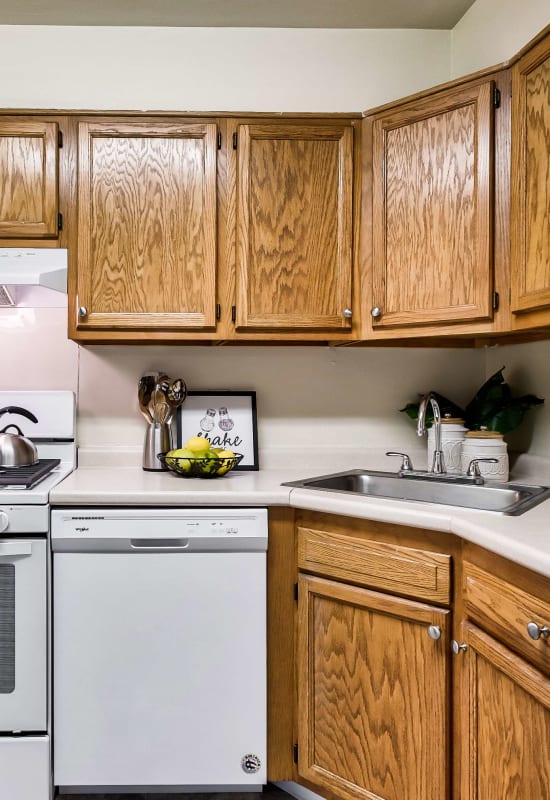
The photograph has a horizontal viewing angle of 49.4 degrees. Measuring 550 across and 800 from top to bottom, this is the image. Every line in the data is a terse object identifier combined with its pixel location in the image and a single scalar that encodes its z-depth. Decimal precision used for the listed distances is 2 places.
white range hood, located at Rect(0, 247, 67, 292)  1.93
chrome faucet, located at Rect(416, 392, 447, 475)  2.00
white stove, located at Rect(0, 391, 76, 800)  1.71
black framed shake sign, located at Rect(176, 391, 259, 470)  2.31
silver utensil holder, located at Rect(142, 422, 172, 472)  2.20
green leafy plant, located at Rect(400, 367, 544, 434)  2.04
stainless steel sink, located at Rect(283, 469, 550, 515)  1.82
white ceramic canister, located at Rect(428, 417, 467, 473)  2.11
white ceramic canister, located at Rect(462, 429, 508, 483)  1.97
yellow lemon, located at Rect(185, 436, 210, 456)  2.04
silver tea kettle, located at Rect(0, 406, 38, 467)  1.97
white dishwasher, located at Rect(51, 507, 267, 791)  1.75
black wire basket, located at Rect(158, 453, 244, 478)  2.00
